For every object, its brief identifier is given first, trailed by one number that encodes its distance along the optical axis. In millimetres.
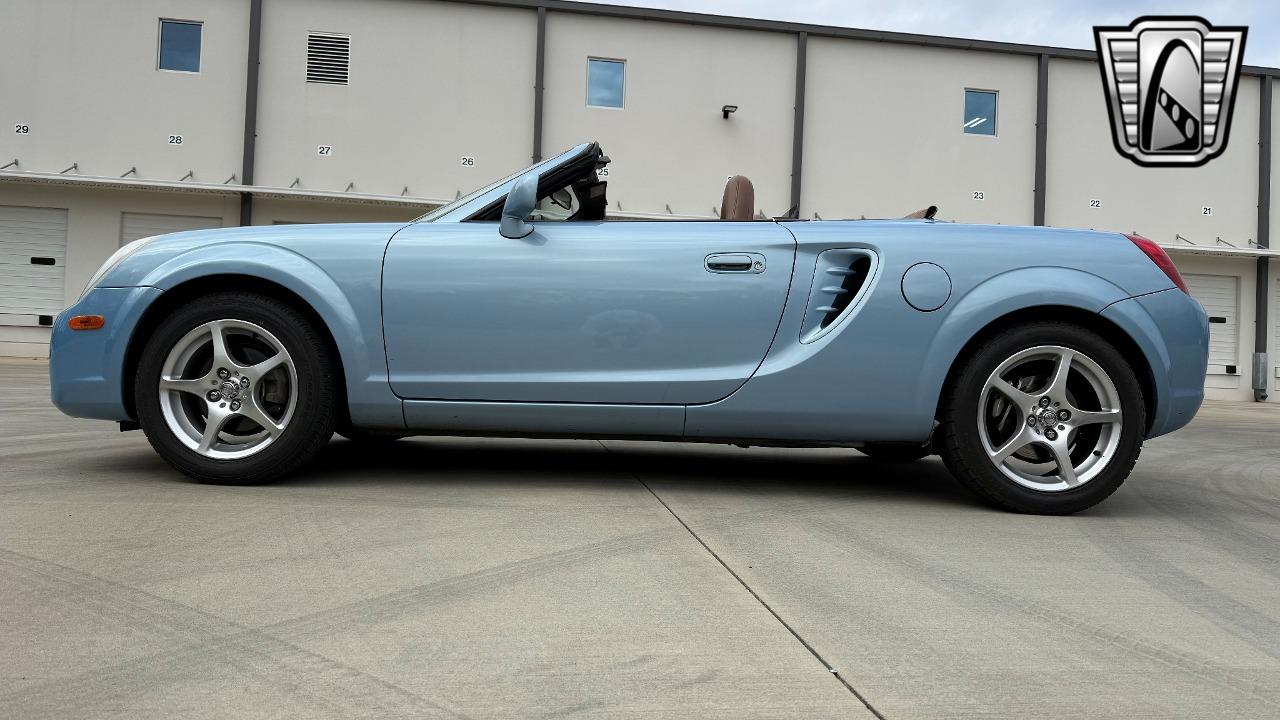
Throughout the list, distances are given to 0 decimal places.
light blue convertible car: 3340
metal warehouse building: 15742
